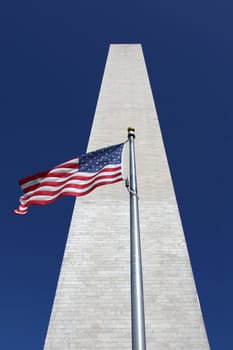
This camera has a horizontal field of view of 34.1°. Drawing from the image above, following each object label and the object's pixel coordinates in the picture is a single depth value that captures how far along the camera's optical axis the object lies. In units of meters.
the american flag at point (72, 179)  6.16
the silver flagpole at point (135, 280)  3.84
